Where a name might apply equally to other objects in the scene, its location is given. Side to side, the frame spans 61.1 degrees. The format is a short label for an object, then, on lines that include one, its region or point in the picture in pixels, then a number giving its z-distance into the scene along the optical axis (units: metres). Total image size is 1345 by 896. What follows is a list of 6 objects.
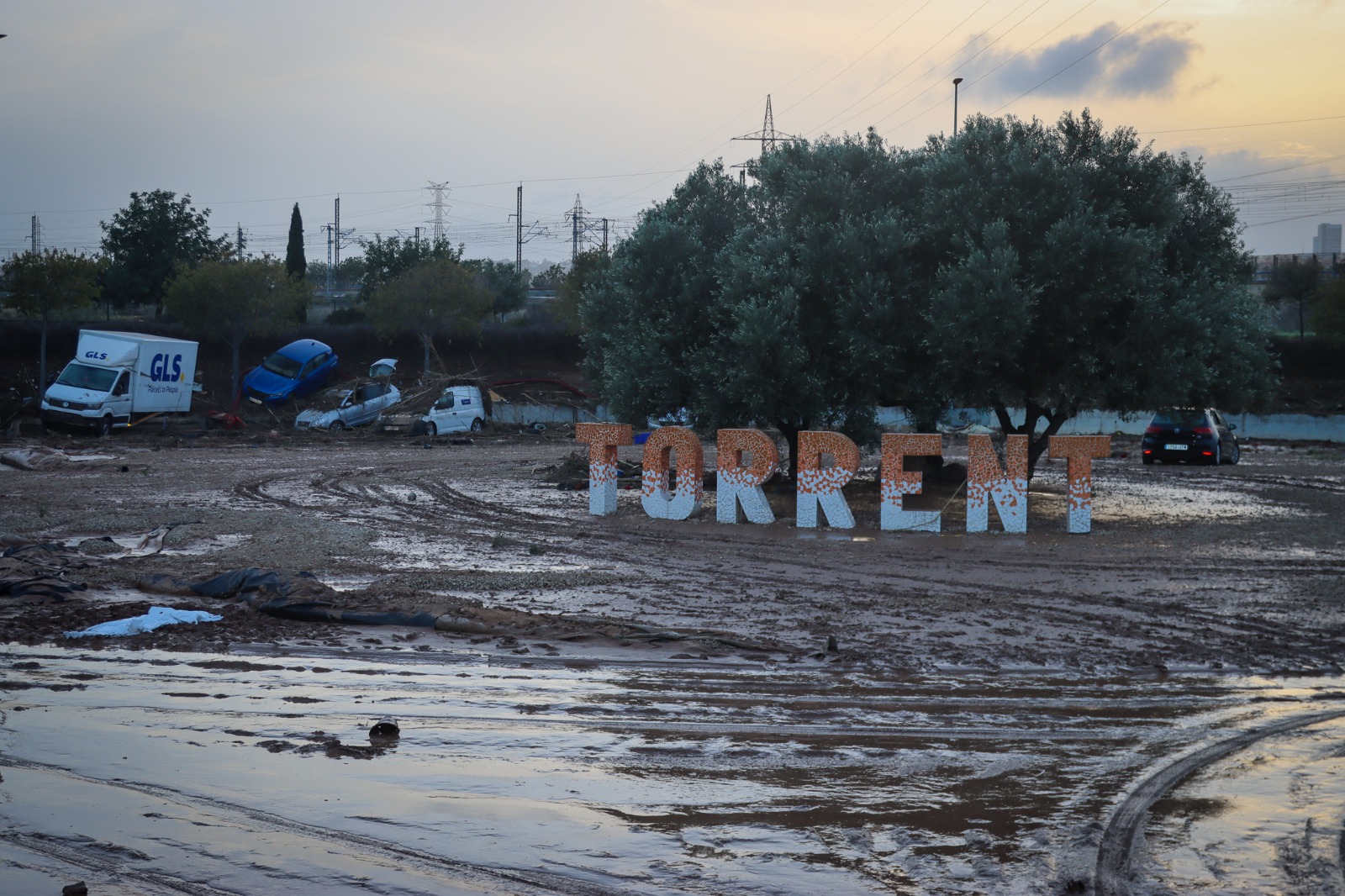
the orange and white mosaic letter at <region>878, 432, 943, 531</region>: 17.59
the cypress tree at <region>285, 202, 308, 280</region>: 61.66
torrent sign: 17.52
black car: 30.73
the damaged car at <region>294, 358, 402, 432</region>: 39.84
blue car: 41.62
